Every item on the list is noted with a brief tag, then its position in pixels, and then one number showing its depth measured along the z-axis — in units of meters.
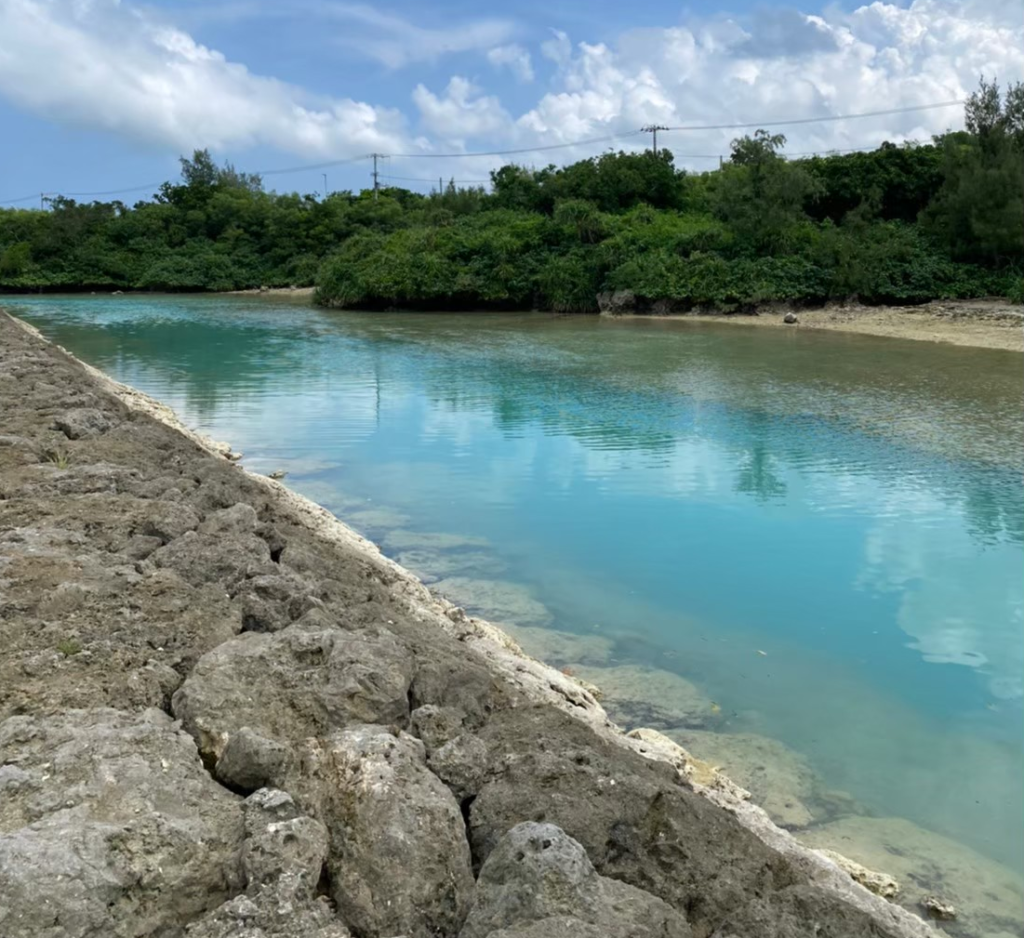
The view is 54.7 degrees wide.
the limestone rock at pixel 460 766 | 2.97
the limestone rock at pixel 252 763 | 2.81
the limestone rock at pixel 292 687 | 3.15
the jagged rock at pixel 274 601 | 4.07
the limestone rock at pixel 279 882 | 2.24
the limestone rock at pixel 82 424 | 7.73
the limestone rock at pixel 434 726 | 3.24
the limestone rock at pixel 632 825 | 2.65
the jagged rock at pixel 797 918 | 2.42
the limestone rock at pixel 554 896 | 2.28
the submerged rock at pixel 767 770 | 4.48
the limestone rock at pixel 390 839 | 2.45
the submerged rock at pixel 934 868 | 3.83
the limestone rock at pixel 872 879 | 3.78
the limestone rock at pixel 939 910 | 3.75
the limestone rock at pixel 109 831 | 2.24
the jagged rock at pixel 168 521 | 5.09
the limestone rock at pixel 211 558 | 4.49
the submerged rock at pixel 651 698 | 5.30
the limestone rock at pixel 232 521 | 5.15
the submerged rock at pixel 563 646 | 6.06
